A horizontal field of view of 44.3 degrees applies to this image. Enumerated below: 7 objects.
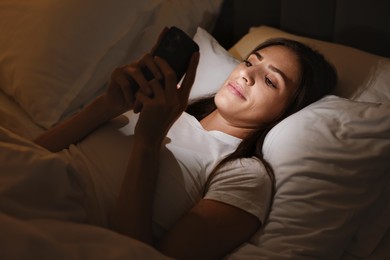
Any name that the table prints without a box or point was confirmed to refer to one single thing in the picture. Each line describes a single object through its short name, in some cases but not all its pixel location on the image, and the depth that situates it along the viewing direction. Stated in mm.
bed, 865
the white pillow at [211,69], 1386
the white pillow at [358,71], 1229
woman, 953
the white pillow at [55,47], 1306
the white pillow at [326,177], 975
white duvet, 752
